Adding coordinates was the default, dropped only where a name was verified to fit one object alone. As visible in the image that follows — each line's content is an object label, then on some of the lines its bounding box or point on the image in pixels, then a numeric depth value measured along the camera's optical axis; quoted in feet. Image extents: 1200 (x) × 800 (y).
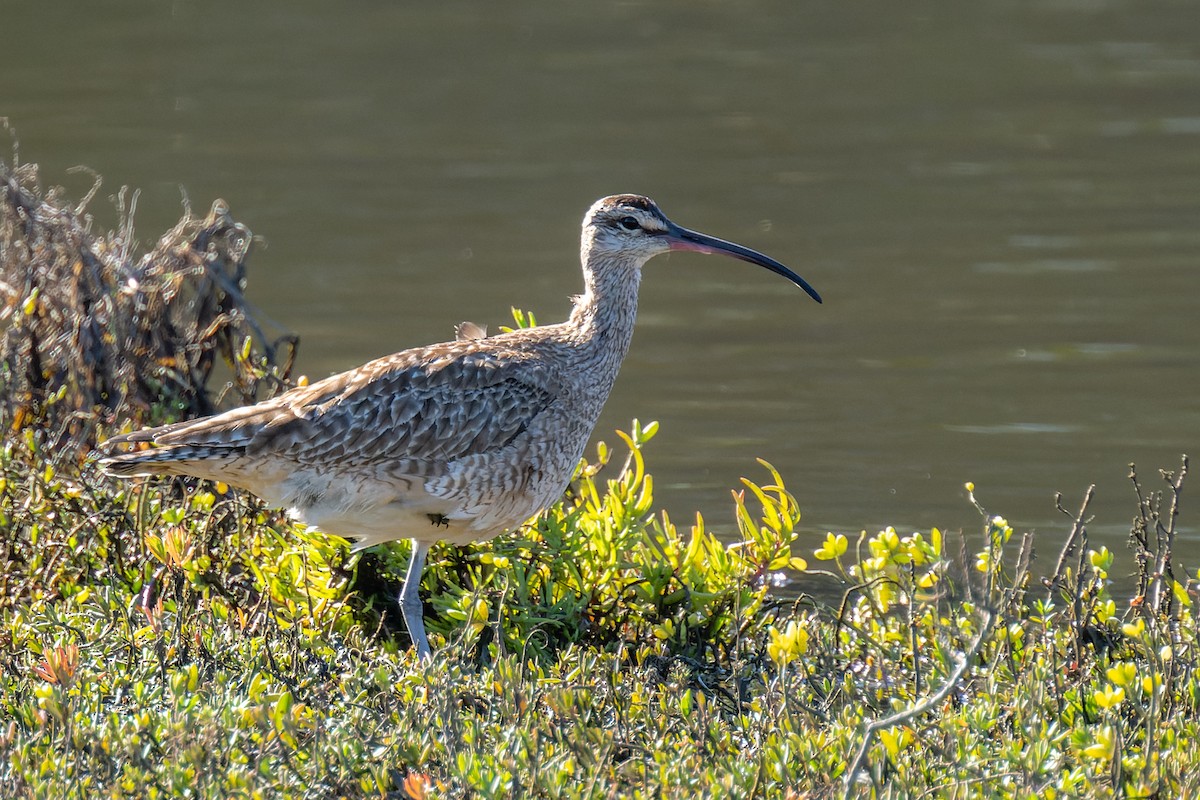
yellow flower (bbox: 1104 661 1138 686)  28.94
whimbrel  40.04
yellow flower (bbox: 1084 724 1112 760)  27.17
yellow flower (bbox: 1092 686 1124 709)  29.22
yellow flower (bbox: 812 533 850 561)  39.37
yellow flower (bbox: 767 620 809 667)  32.63
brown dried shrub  49.80
